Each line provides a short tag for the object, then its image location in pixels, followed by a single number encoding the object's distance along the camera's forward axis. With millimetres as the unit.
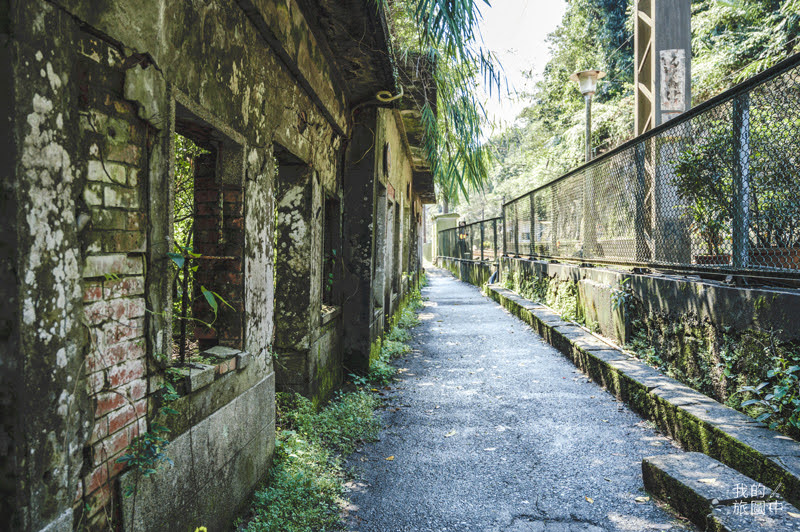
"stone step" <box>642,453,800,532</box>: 2094
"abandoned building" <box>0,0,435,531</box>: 1214
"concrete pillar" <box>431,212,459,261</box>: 27531
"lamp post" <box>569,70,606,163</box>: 9430
